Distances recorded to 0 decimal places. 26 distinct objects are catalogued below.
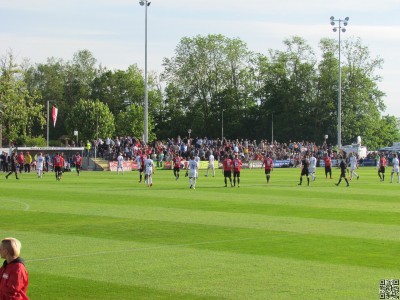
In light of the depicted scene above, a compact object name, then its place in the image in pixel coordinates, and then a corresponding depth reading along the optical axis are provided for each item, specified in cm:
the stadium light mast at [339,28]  8489
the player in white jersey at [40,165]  5456
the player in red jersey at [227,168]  4175
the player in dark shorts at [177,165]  4984
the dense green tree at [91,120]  11744
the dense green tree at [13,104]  8888
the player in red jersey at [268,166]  4661
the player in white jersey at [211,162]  5816
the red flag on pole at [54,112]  8437
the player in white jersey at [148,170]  4202
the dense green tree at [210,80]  12069
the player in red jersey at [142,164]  4688
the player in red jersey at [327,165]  5239
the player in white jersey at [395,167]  5008
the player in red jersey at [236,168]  4182
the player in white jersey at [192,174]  4031
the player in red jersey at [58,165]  4934
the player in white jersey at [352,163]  5100
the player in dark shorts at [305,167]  4421
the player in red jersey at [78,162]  5831
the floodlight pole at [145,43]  7259
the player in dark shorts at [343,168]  4314
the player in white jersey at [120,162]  6334
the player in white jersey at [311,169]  4716
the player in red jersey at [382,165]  5131
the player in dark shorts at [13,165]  5147
